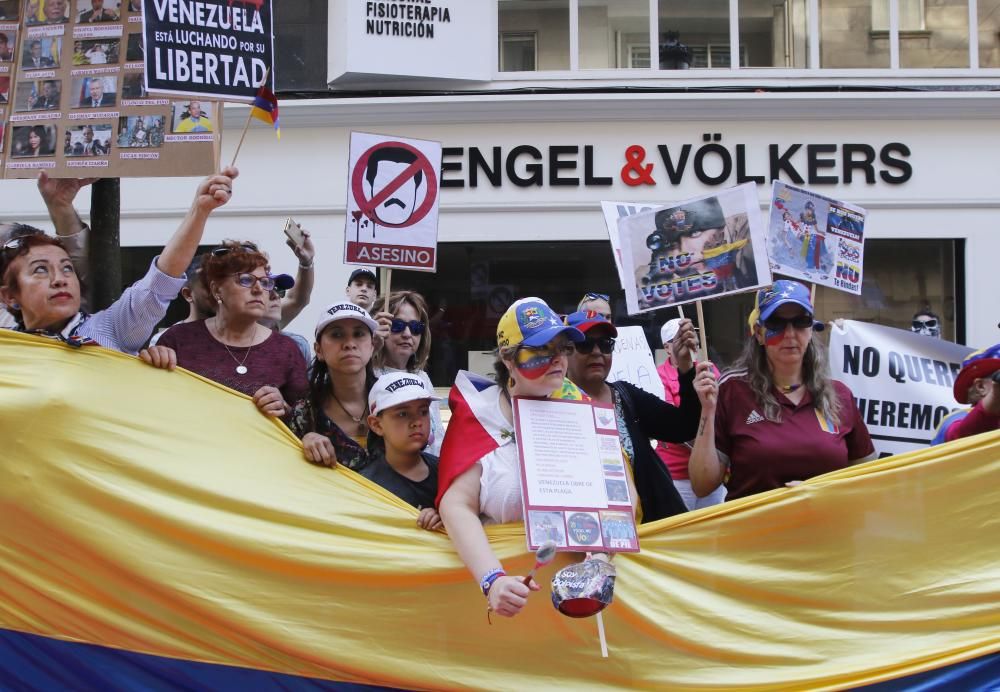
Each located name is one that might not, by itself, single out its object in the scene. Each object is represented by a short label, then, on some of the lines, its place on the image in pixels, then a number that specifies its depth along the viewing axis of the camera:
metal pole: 5.32
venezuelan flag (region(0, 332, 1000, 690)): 3.37
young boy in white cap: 3.76
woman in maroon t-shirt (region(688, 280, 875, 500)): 3.84
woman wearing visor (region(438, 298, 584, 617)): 3.36
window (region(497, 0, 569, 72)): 11.20
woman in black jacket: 3.82
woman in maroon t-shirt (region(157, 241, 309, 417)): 4.16
